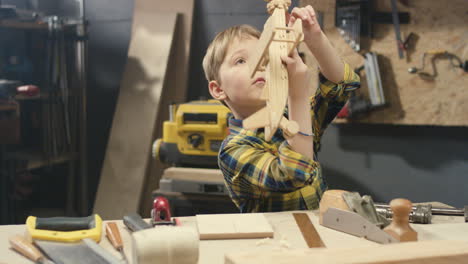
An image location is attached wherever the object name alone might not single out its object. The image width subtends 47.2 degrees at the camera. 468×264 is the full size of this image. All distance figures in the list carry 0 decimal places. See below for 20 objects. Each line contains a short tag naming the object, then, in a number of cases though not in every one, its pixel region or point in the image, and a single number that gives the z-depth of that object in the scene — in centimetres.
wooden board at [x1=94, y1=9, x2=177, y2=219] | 344
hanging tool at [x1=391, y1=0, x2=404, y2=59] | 287
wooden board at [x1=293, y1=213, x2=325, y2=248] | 122
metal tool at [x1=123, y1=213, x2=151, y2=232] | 129
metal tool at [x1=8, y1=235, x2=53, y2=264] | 111
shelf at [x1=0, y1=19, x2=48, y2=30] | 309
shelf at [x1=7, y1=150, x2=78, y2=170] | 317
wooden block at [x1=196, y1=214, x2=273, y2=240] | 126
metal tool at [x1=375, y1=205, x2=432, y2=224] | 140
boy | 136
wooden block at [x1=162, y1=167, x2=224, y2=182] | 275
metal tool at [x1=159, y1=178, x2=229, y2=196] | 276
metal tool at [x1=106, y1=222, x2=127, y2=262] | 119
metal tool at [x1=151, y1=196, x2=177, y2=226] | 134
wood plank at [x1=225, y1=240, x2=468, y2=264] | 94
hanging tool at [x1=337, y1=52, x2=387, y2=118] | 290
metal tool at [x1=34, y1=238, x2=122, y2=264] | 110
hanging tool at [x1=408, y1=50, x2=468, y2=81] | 279
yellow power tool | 272
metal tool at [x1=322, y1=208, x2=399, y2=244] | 121
